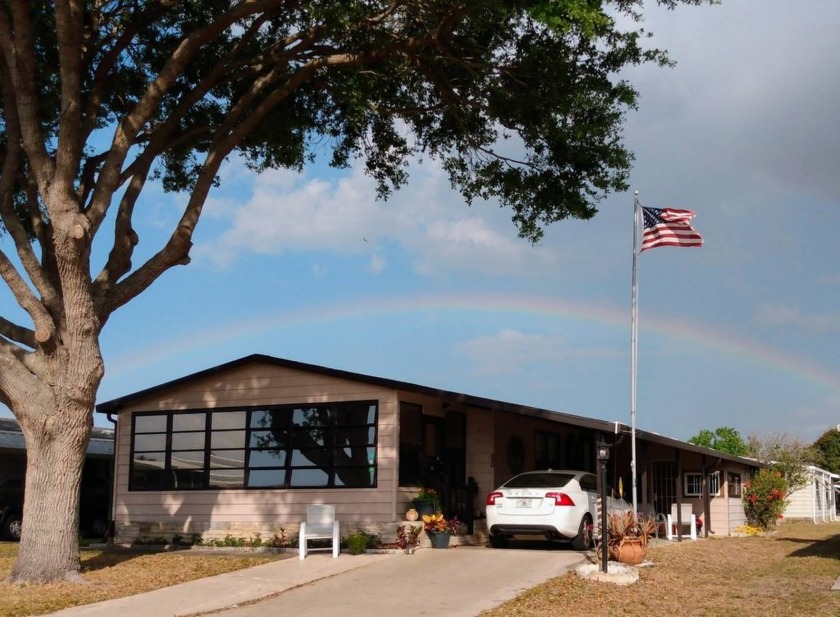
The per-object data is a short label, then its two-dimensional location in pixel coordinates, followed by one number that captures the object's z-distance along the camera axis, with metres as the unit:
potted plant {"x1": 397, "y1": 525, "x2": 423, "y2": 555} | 16.53
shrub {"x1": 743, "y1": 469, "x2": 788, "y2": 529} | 27.45
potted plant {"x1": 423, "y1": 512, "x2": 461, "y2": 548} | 17.12
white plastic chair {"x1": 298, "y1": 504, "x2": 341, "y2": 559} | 16.08
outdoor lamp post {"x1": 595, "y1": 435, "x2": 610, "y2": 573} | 13.10
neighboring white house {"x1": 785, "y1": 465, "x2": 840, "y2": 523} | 45.06
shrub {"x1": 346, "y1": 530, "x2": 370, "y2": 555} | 16.27
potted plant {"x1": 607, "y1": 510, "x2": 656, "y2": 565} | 14.23
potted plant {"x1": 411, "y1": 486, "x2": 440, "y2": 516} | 17.56
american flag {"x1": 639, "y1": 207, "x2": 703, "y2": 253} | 18.31
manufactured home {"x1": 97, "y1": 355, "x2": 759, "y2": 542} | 17.94
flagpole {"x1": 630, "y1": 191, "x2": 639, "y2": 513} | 18.09
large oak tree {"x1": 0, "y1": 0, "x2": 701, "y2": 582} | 13.27
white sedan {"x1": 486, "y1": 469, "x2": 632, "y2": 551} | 16.19
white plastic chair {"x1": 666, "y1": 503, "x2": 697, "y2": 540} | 23.69
